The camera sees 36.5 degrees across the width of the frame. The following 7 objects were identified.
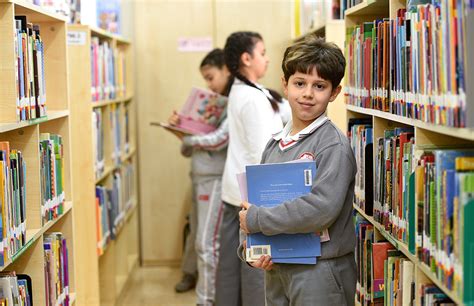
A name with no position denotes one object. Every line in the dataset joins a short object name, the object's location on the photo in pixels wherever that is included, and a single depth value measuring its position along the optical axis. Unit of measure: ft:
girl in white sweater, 11.13
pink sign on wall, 18.42
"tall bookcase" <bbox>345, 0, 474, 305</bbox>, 5.39
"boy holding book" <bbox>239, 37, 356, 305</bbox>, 7.01
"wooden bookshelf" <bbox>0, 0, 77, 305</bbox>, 7.74
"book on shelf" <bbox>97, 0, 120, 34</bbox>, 16.06
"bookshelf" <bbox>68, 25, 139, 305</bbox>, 12.57
